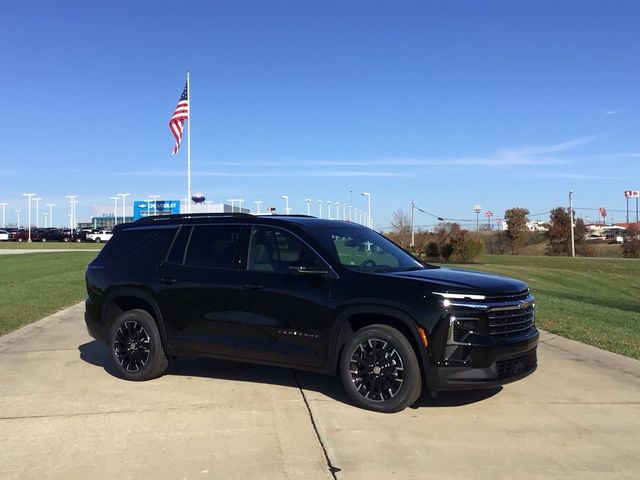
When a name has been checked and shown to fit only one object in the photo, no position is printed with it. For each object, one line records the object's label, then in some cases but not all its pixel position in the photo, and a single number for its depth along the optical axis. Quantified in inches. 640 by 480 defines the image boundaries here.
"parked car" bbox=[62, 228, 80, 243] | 2784.5
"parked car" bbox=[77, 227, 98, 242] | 2763.3
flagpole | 1132.5
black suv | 204.5
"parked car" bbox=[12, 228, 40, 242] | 2839.6
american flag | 1034.1
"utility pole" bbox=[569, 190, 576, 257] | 2311.8
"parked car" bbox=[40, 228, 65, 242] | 2847.0
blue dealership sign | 2655.0
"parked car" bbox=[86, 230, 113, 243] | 2709.2
